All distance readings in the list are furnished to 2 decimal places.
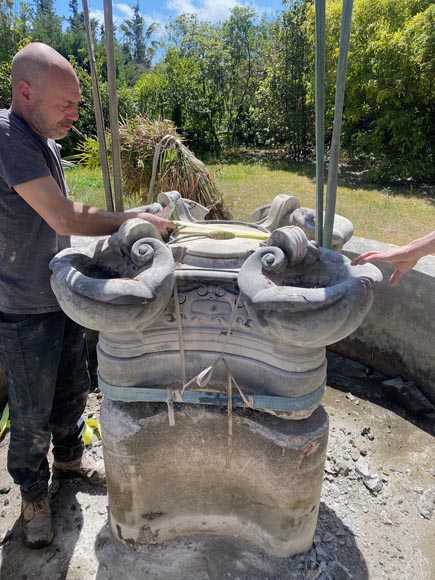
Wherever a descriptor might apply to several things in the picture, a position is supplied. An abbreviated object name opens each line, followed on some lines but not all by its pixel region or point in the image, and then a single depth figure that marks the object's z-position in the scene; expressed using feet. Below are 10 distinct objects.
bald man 5.49
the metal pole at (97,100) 5.78
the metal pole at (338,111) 4.22
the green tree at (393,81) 26.91
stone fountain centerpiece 4.72
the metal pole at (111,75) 5.33
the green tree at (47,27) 70.22
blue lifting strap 5.39
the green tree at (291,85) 36.83
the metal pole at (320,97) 4.36
